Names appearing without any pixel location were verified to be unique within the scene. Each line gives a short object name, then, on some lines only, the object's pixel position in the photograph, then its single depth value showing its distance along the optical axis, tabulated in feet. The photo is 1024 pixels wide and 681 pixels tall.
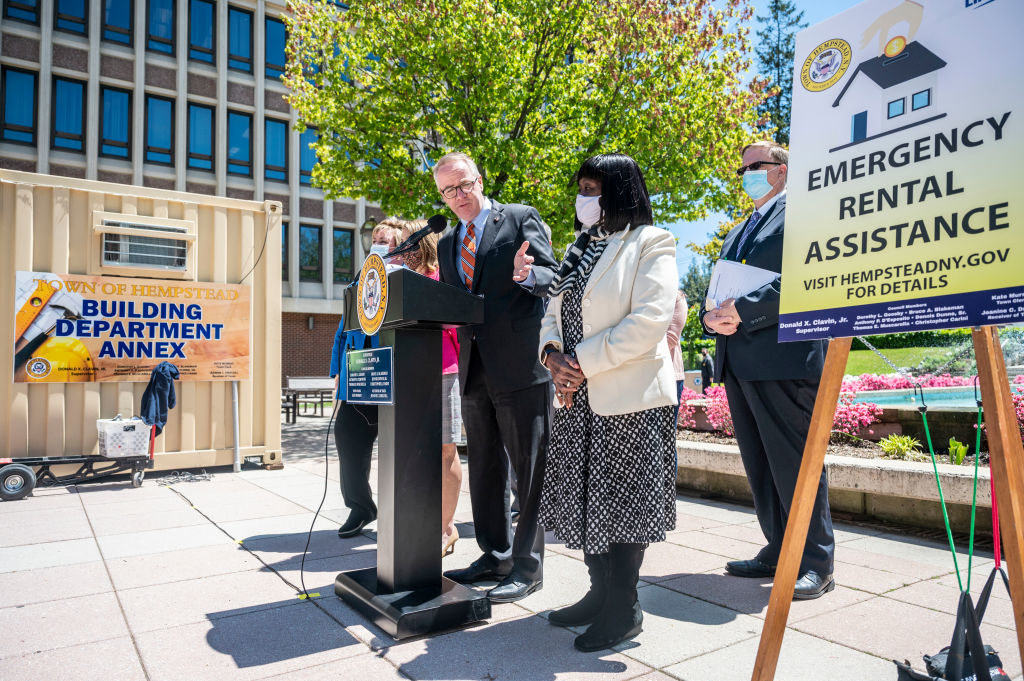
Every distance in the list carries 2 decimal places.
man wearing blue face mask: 10.82
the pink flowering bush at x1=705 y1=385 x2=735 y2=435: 21.94
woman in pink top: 13.50
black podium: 9.48
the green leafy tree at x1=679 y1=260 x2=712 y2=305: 129.29
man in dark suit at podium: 11.09
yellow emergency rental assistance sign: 5.92
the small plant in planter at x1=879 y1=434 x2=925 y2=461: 16.63
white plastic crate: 21.88
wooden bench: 50.74
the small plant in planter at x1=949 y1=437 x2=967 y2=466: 15.48
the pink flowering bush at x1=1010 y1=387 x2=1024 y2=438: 16.24
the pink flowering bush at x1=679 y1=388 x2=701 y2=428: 23.82
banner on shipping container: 22.25
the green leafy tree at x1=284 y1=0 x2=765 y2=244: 37.14
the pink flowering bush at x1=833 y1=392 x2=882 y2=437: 19.30
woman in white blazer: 8.64
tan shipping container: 22.04
